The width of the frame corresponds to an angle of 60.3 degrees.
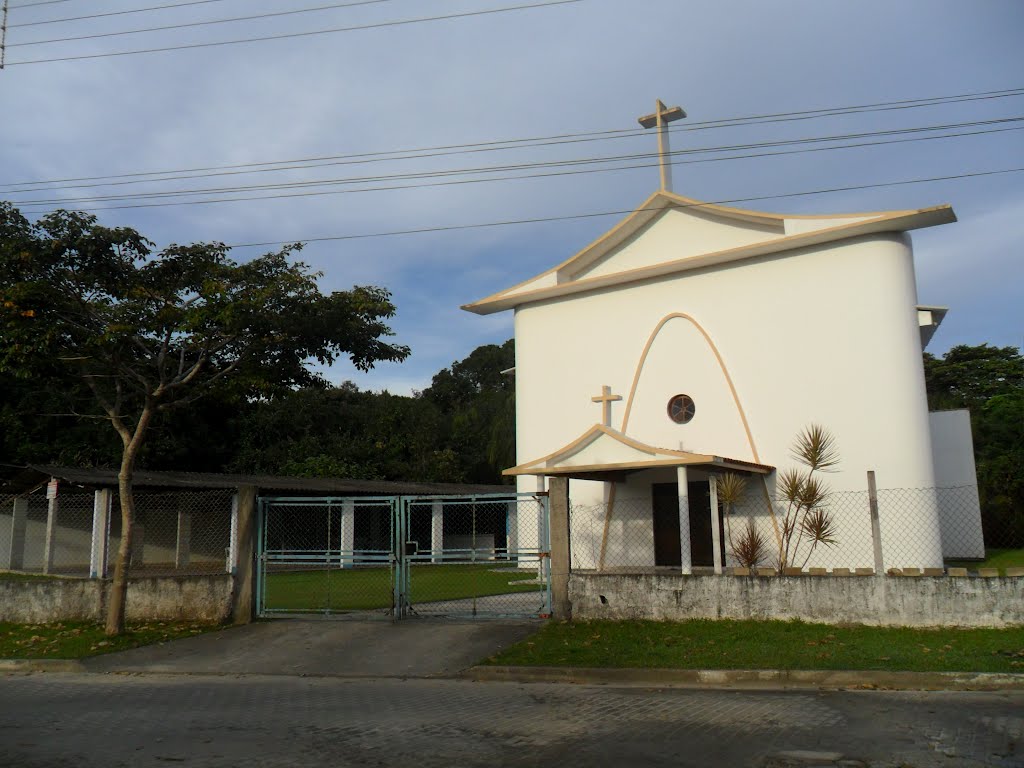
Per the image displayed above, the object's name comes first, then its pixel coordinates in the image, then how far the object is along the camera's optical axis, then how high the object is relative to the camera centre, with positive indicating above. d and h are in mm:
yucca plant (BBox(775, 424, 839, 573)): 16547 +637
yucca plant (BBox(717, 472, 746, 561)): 16547 +879
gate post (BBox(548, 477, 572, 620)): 12594 -133
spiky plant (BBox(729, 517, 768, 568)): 14180 -251
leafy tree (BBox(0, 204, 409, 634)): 12914 +3370
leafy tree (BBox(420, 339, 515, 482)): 42531 +5780
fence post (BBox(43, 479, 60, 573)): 23469 +165
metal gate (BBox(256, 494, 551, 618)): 13188 -318
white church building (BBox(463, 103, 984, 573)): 17891 +3493
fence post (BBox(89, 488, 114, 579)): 18608 +162
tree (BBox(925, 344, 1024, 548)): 22094 +4129
